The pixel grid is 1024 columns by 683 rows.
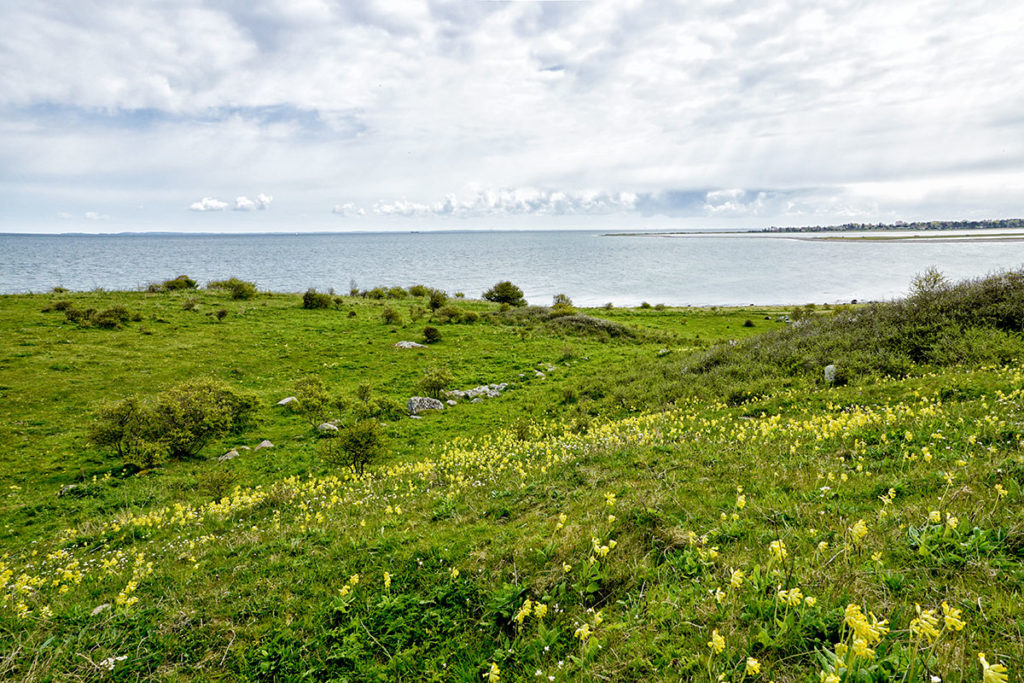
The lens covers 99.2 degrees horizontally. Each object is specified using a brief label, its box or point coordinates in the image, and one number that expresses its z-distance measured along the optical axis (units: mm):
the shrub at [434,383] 24484
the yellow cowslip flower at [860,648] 2432
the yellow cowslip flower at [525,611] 4473
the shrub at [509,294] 60406
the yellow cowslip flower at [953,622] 2562
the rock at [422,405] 22531
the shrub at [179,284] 56656
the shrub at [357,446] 14008
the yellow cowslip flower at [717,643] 3203
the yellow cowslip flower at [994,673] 2137
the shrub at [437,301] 51894
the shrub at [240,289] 52438
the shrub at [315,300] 49812
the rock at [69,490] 14016
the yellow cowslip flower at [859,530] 3867
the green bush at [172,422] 16156
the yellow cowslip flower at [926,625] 2494
